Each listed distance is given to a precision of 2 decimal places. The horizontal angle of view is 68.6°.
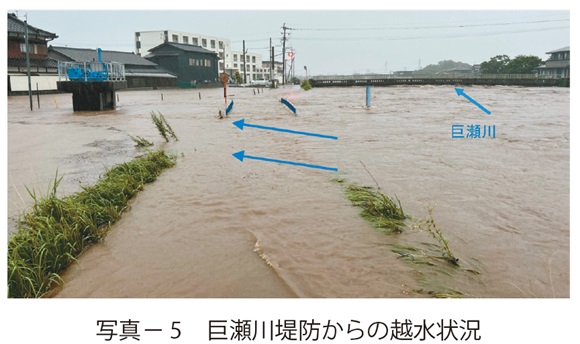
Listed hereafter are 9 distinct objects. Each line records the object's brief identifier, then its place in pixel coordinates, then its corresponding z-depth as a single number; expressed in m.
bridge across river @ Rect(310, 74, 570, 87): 53.91
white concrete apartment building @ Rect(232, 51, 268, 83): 92.69
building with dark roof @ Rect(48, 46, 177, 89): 43.09
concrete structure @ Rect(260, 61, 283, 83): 104.50
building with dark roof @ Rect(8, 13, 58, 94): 33.22
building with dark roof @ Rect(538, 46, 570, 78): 53.72
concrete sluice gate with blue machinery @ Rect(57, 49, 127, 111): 22.08
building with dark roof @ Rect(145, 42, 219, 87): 57.64
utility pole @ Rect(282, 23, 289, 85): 66.58
